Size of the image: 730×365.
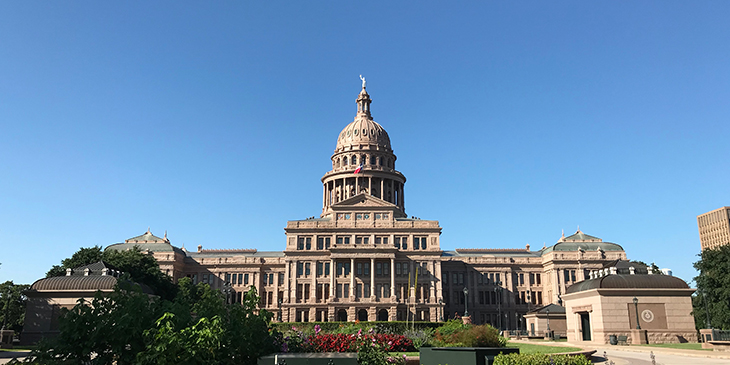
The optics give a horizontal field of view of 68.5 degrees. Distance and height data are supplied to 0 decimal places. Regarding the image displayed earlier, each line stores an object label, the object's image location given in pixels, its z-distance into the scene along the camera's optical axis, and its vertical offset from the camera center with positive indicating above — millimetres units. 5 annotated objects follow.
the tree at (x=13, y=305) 72000 +799
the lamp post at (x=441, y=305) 90938 +346
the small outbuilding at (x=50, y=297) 57125 +1348
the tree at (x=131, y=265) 70188 +5965
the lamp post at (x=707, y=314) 49831 -869
